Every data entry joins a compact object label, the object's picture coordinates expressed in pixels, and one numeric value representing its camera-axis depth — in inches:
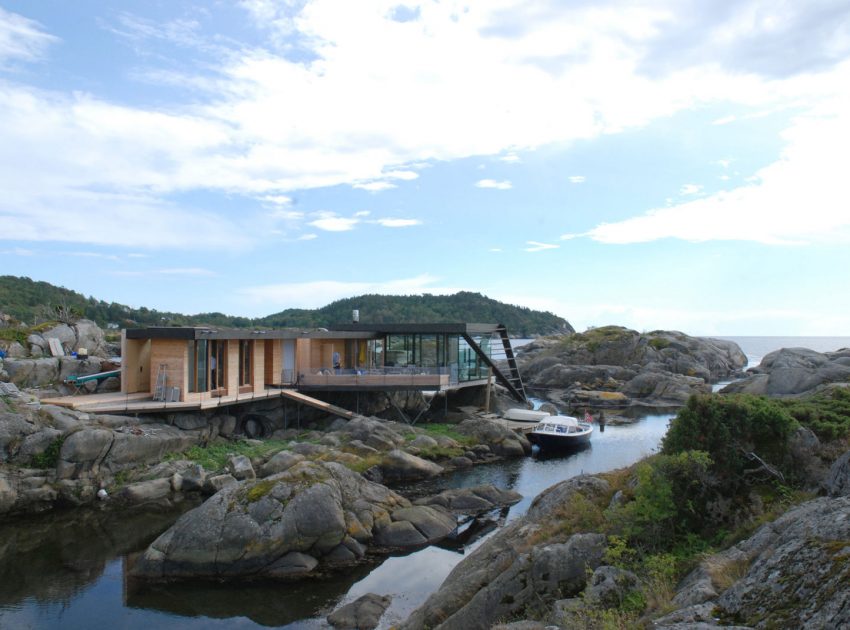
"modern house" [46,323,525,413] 1227.2
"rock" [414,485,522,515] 956.6
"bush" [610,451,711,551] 410.3
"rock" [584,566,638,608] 344.2
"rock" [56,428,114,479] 948.6
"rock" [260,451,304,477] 1018.6
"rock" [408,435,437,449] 1285.4
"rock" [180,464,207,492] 984.9
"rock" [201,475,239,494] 971.3
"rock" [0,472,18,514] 886.4
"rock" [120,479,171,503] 937.5
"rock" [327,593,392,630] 589.0
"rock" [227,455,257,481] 1005.2
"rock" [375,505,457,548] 790.5
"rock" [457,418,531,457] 1410.2
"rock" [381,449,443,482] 1117.7
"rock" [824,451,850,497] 344.5
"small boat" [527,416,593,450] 1430.9
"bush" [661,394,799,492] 464.8
